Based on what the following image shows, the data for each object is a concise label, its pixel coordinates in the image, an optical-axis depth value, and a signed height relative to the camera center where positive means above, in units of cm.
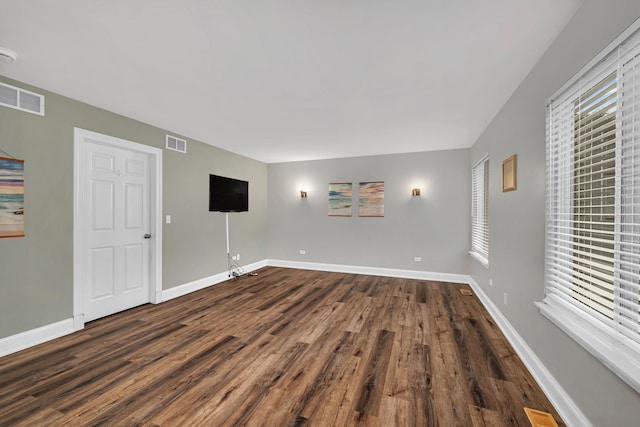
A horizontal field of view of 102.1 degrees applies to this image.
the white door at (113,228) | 303 -20
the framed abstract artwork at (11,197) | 236 +14
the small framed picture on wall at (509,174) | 254 +42
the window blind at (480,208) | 388 +9
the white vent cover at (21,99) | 236 +107
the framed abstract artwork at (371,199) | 540 +30
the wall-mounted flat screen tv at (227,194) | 464 +35
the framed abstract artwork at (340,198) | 565 +33
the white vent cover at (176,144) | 389 +106
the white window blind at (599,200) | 119 +8
